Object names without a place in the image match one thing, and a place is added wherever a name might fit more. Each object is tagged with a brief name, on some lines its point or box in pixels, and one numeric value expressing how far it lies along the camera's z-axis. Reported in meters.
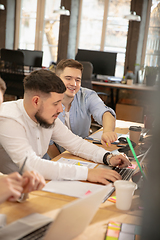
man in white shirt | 1.34
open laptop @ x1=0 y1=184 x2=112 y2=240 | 0.65
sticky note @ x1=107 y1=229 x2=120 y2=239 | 0.90
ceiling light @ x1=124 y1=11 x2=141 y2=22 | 5.18
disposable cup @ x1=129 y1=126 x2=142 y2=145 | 2.16
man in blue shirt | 2.38
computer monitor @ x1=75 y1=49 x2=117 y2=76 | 5.49
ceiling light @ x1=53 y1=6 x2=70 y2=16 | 5.59
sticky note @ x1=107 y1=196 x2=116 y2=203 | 1.17
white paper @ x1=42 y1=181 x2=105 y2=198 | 1.20
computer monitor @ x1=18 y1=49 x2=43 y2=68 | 5.91
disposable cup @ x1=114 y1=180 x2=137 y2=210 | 1.08
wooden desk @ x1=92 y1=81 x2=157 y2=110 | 5.07
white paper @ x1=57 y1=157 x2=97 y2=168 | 1.60
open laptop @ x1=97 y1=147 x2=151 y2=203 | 1.44
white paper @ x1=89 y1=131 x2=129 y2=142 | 2.26
